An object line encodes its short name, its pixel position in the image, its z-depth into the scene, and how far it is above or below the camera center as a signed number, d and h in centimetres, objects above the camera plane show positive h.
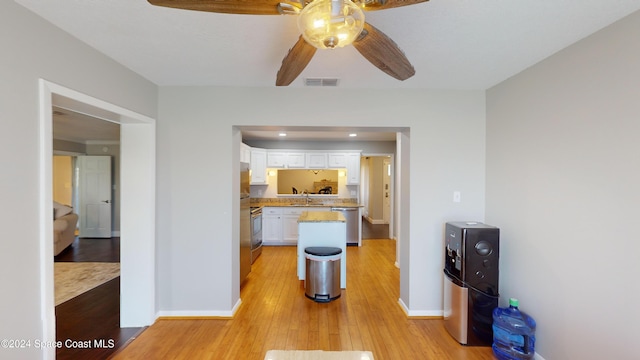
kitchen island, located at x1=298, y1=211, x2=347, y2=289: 355 -77
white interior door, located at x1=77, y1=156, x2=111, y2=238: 634 -46
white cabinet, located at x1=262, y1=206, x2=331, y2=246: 561 -98
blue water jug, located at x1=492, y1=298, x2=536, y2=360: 204 -125
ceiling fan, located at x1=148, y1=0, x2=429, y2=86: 95 +64
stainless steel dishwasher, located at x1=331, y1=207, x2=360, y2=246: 567 -98
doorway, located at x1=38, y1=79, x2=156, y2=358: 256 -44
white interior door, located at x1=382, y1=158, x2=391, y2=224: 832 -35
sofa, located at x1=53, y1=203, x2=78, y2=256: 475 -94
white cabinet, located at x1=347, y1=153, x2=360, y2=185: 593 +22
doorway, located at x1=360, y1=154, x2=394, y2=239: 837 -28
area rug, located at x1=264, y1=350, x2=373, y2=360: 131 -91
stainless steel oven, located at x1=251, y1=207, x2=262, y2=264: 456 -101
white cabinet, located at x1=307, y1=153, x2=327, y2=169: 589 +41
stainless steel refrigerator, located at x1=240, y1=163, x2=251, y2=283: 330 -60
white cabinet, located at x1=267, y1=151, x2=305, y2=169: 587 +43
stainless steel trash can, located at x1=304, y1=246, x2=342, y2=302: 312 -119
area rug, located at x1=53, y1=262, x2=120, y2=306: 328 -145
